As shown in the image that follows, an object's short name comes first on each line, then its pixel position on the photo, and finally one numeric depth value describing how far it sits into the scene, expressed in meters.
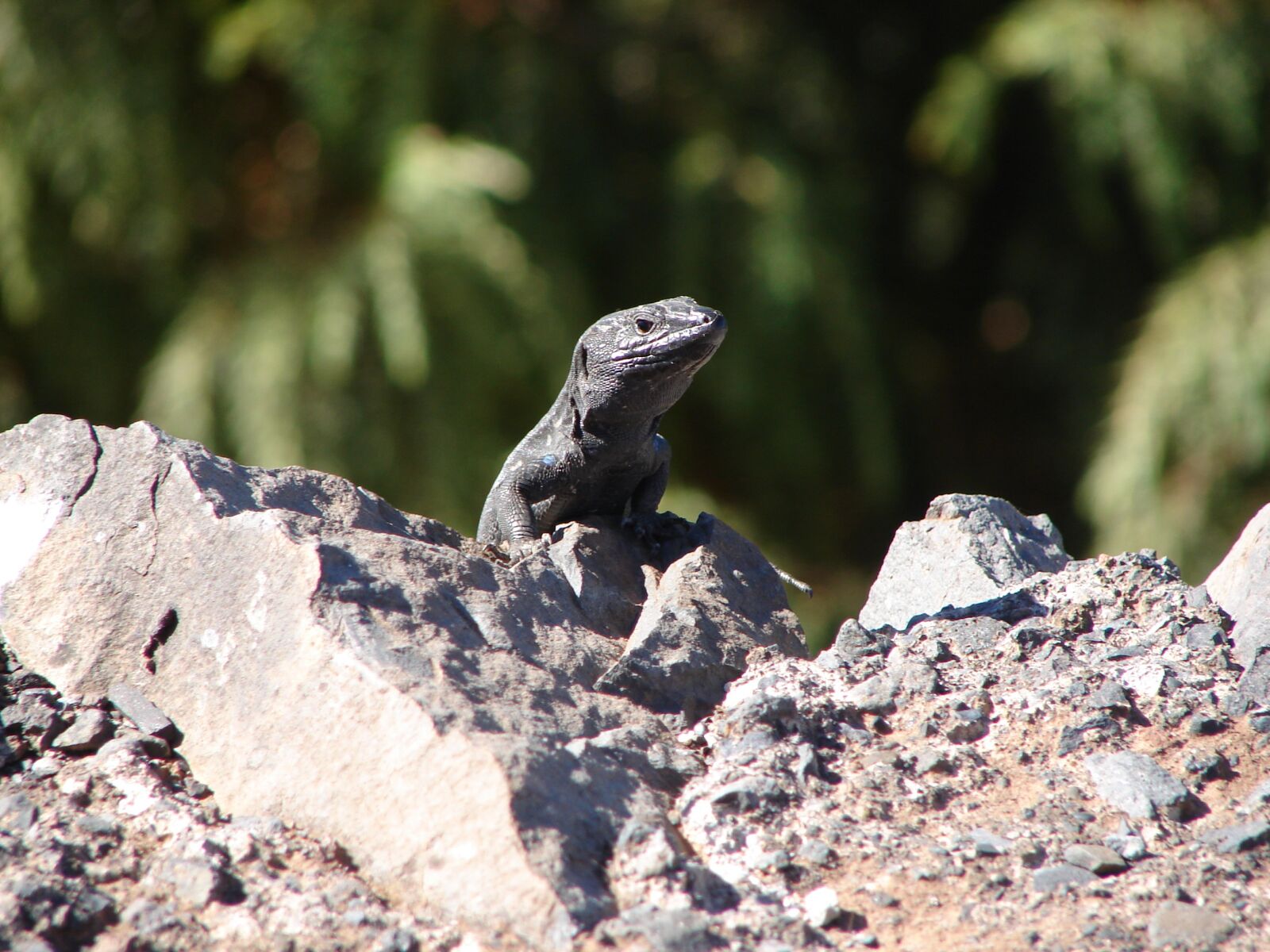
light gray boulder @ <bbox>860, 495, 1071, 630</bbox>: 6.48
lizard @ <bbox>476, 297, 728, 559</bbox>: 6.61
